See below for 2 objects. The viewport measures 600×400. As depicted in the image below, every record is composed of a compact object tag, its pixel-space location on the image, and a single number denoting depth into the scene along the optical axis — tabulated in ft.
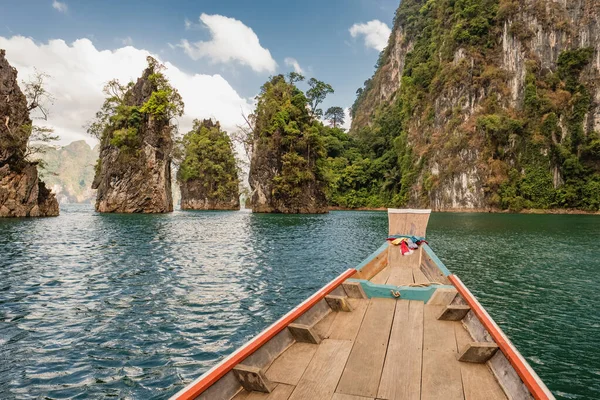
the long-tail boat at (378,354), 10.07
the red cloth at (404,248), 33.72
